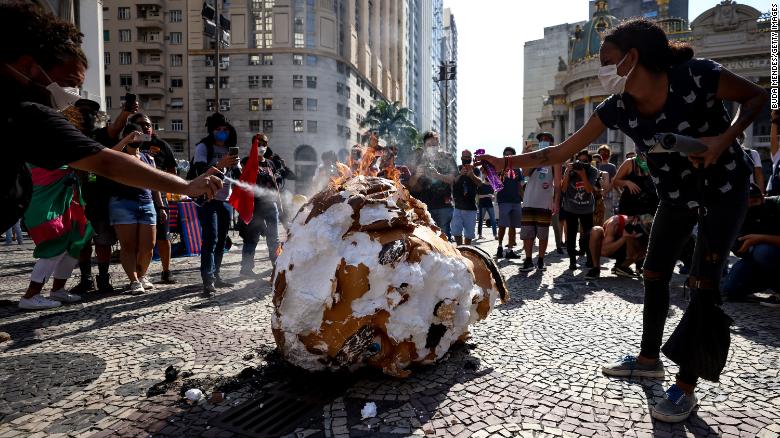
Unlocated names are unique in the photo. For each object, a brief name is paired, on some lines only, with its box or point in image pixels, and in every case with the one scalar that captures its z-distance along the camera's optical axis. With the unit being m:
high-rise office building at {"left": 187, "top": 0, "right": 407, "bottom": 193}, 51.12
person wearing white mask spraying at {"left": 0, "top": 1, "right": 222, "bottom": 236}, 2.19
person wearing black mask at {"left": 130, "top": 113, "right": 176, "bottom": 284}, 6.45
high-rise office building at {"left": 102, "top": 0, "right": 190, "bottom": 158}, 52.66
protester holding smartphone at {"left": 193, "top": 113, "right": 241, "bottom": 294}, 5.70
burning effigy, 2.79
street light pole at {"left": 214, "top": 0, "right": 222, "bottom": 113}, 18.34
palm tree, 57.53
